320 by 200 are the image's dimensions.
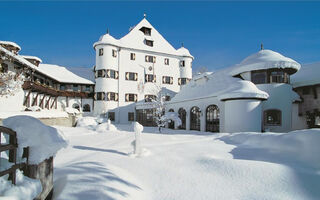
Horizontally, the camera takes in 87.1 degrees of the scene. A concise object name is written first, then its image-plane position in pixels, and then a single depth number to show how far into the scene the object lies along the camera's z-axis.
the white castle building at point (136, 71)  28.09
